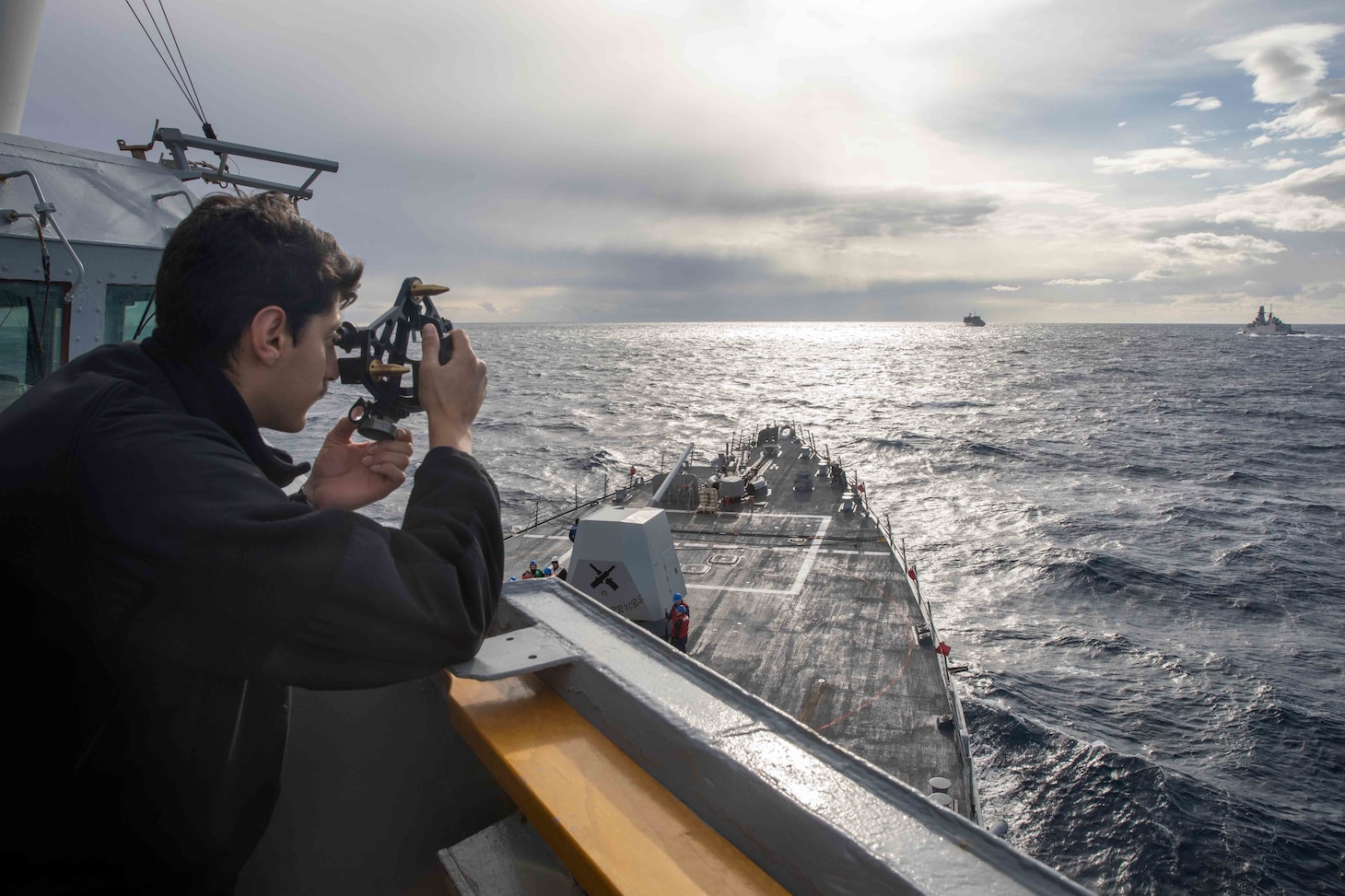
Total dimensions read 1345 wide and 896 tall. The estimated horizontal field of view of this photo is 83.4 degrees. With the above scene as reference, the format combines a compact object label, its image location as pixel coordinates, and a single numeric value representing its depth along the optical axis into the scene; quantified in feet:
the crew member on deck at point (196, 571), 4.54
